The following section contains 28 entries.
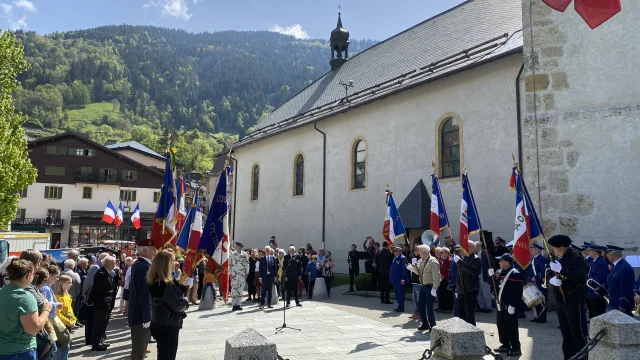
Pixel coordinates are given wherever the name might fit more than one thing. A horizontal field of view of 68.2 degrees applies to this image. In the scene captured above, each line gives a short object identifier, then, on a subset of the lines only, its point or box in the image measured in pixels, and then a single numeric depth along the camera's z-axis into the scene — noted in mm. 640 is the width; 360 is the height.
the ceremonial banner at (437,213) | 13609
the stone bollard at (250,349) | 4578
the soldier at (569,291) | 7059
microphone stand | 10545
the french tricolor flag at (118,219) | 30094
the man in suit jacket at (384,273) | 15041
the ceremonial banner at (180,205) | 14555
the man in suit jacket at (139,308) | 6617
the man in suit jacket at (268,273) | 14305
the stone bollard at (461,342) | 5262
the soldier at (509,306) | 8086
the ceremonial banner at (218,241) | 9109
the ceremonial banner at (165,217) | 11461
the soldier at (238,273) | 14289
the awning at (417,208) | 18734
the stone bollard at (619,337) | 5578
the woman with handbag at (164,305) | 5707
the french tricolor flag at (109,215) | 28281
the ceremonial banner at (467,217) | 10875
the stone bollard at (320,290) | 16984
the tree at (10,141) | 21422
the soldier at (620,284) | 8039
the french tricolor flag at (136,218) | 27006
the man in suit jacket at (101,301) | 8961
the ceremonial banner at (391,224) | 14070
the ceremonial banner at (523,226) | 9297
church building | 12273
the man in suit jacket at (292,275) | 14751
